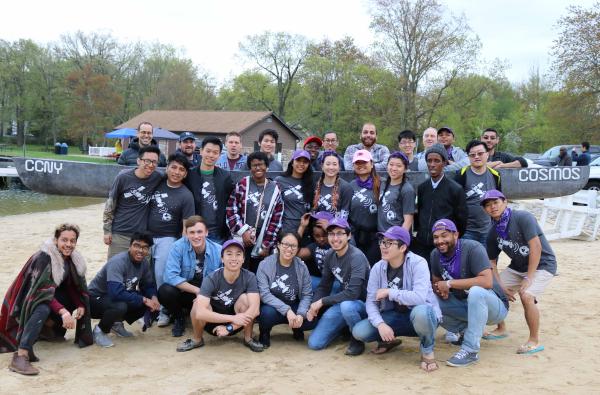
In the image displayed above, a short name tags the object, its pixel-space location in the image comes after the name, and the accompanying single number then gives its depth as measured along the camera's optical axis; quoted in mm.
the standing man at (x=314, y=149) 5883
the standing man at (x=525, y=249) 4605
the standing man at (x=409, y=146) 5832
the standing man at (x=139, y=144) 6148
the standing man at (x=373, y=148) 5879
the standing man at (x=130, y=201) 5117
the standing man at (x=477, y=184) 5086
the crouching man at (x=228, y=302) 4555
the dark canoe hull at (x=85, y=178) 6574
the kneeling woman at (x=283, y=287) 4719
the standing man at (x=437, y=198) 4785
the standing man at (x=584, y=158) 15180
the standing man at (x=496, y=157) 5875
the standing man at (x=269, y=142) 5879
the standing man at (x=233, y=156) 5875
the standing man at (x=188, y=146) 5805
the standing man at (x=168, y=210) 5055
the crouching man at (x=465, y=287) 4367
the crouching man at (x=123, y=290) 4785
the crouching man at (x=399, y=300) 4281
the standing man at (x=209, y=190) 5230
